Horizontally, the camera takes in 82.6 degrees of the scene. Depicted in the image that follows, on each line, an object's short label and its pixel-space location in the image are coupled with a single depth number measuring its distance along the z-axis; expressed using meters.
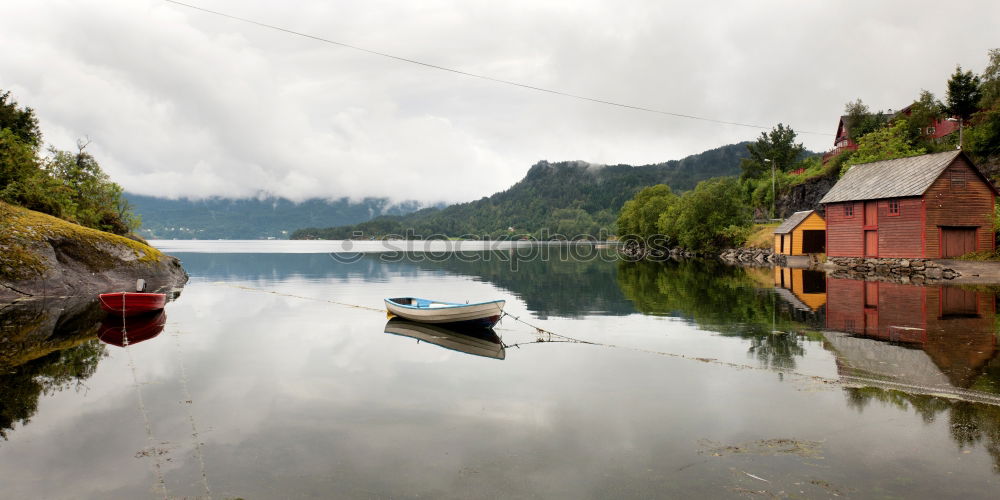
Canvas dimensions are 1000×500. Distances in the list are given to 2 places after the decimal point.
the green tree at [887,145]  68.94
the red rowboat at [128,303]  27.59
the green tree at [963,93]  67.87
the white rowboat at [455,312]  24.38
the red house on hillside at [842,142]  91.36
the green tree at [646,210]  115.19
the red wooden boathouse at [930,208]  46.19
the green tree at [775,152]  108.50
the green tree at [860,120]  87.38
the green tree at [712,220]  91.06
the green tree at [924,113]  73.12
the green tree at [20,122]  50.94
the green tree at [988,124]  58.69
